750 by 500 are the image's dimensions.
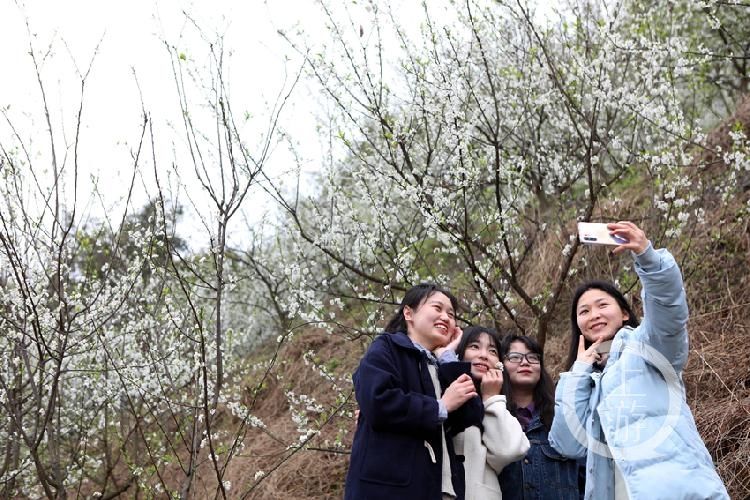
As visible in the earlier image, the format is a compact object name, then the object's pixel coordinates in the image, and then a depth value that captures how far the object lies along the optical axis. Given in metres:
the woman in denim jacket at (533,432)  2.74
